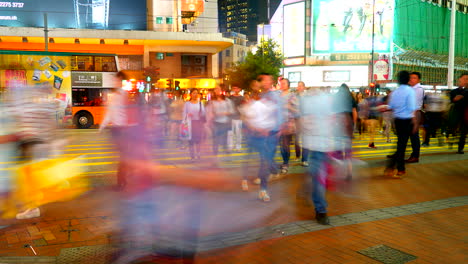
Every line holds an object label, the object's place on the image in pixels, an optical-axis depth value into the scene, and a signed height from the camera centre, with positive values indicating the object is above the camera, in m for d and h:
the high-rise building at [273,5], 153.75 +35.92
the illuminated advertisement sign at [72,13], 40.84 +8.58
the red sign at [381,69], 25.12 +1.70
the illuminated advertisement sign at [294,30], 60.47 +10.04
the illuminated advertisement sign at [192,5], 48.38 +10.85
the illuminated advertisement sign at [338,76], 59.12 +2.97
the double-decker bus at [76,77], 21.44 +1.07
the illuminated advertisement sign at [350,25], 55.22 +9.75
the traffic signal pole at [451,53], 30.12 +3.26
